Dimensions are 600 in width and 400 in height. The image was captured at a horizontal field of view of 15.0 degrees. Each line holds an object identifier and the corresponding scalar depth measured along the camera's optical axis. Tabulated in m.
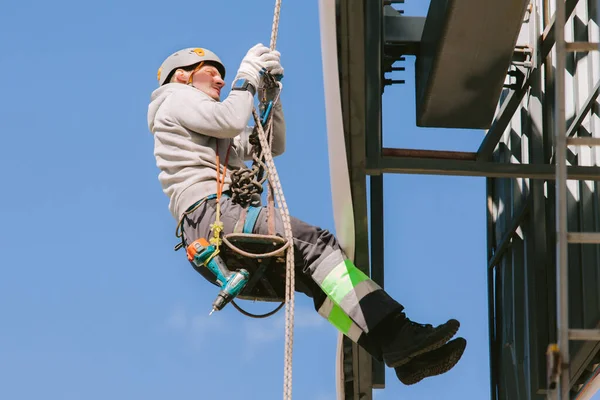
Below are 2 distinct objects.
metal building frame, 13.99
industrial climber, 13.05
